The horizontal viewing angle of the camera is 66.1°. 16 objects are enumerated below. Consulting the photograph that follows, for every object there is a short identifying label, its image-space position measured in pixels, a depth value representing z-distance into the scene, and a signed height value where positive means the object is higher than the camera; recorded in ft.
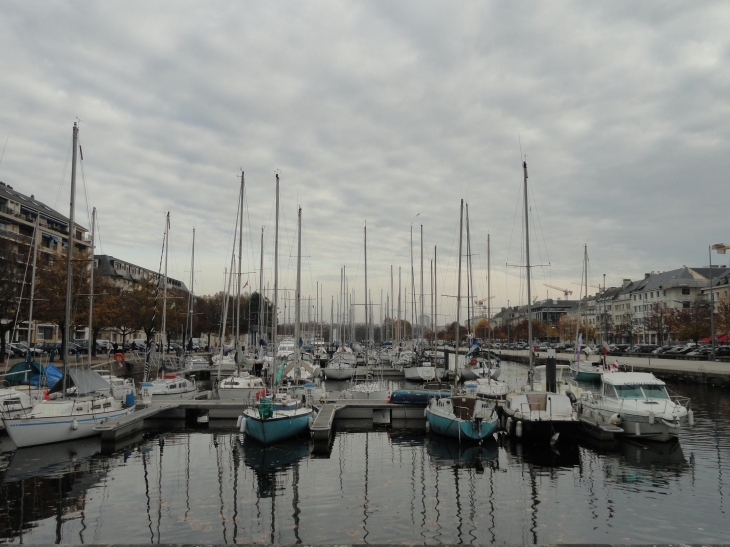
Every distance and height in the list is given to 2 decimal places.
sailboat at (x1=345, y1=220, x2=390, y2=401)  122.21 -13.90
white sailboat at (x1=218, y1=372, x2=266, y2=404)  126.52 -13.73
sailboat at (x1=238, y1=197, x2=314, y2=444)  84.84 -14.26
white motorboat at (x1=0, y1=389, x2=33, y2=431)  86.63 -12.46
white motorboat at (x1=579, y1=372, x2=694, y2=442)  86.94 -12.76
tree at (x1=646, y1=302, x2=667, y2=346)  336.49 +4.90
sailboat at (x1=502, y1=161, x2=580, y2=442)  86.53 -13.66
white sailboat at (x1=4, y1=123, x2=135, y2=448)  81.66 -13.20
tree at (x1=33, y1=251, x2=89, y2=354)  178.29 +11.56
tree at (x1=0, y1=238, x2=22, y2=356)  163.43 +11.86
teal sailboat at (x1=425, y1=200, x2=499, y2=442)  87.38 -14.20
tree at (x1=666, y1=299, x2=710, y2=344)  272.51 +4.15
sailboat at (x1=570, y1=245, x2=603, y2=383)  161.76 -12.08
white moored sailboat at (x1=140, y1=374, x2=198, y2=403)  122.52 -14.13
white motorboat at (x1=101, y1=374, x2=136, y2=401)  118.69 -13.21
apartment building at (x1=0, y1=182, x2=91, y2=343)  281.54 +55.43
